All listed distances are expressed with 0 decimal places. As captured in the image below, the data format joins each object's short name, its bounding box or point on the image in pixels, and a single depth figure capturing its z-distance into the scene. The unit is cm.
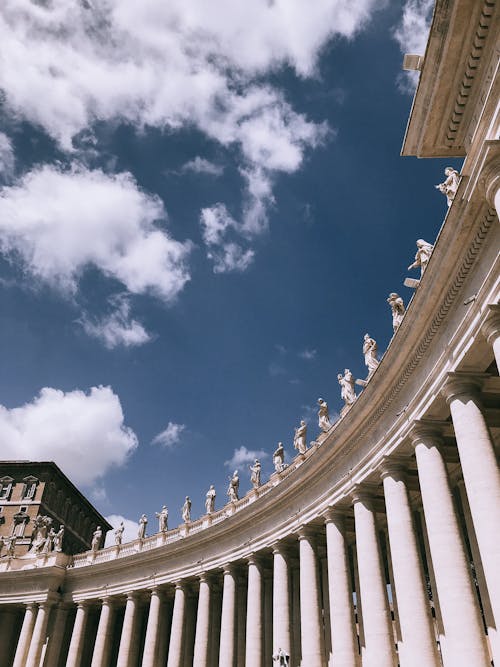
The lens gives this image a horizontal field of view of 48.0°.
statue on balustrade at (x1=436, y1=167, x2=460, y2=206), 2461
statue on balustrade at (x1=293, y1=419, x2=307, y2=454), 4872
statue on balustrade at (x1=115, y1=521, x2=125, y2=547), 7125
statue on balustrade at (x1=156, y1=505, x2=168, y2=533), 6625
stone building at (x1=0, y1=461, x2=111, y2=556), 8475
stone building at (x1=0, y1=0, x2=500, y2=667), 1983
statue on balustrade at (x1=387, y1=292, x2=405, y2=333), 3222
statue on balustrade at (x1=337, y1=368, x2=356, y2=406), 3914
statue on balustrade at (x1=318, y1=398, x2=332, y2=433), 4347
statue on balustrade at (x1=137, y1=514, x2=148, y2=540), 6975
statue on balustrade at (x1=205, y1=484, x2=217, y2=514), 6159
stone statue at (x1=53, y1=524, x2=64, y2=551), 7462
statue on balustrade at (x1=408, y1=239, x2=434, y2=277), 2781
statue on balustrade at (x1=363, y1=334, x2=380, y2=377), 3509
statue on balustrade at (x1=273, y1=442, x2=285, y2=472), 5212
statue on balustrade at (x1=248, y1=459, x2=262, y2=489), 5503
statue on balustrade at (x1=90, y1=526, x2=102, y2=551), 7376
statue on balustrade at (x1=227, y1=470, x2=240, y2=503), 5824
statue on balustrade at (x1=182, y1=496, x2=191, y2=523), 6460
